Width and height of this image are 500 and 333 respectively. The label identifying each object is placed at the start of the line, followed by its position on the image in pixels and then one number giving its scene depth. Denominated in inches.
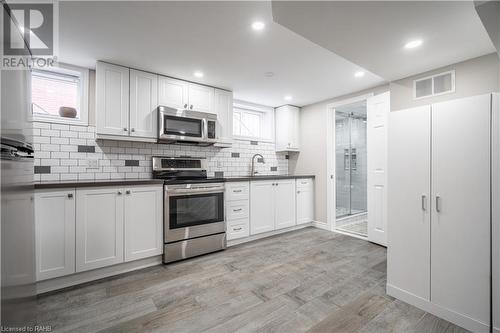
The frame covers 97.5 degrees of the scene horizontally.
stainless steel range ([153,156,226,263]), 103.8
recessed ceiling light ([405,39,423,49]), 66.2
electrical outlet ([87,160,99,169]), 105.6
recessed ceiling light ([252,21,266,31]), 73.9
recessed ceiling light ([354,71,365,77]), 113.3
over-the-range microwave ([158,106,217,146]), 112.3
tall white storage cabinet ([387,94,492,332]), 59.9
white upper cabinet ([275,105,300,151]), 171.5
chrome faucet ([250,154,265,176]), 162.3
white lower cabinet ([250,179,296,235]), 136.3
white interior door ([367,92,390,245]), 126.5
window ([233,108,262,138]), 163.5
